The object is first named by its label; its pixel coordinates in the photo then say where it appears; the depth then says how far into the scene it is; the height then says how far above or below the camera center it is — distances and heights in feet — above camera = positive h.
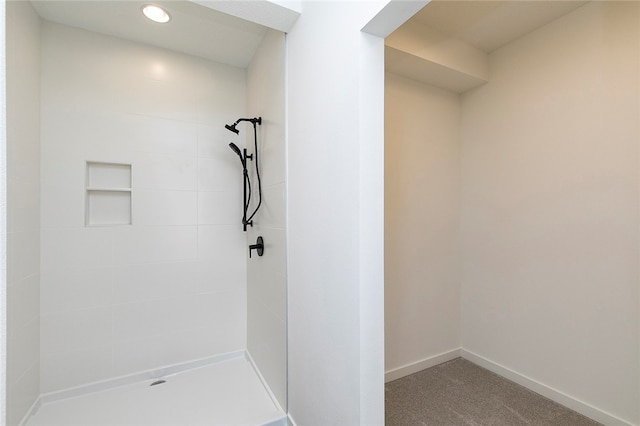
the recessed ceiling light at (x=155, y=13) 5.41 +4.15
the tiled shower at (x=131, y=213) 5.25 +0.04
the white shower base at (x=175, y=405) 5.24 -4.00
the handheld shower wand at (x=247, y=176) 6.51 +0.98
